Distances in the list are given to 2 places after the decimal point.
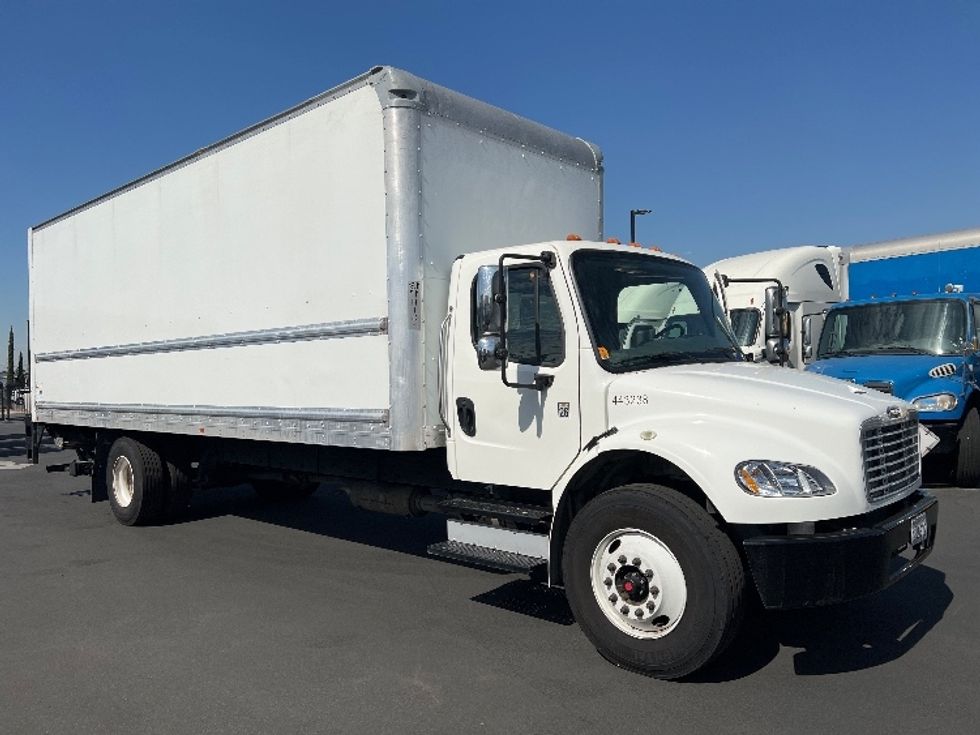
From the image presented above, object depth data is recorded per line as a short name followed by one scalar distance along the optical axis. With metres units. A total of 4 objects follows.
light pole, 17.67
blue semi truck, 9.31
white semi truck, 10.72
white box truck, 4.00
